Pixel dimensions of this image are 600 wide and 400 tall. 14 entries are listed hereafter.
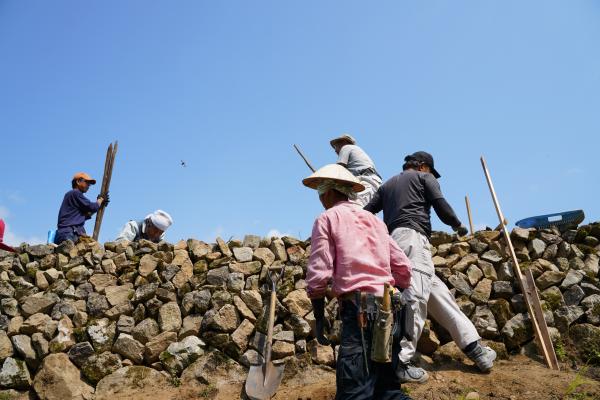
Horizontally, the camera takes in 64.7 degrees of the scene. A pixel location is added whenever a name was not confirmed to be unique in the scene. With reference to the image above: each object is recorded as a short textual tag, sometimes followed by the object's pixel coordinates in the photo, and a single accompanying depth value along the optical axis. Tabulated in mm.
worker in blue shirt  7125
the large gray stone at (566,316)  5086
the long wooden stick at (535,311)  4645
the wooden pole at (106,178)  7645
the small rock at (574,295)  5389
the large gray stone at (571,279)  5536
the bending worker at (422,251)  4039
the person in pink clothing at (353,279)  2602
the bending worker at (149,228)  7074
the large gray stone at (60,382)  4891
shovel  4461
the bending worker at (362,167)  5332
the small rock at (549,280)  5582
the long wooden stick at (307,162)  7734
